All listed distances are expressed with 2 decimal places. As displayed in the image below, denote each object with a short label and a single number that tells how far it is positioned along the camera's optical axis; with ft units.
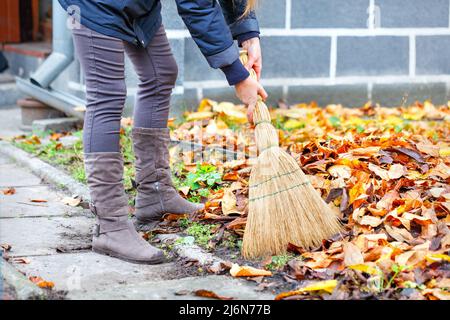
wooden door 36.70
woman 14.86
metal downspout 28.24
